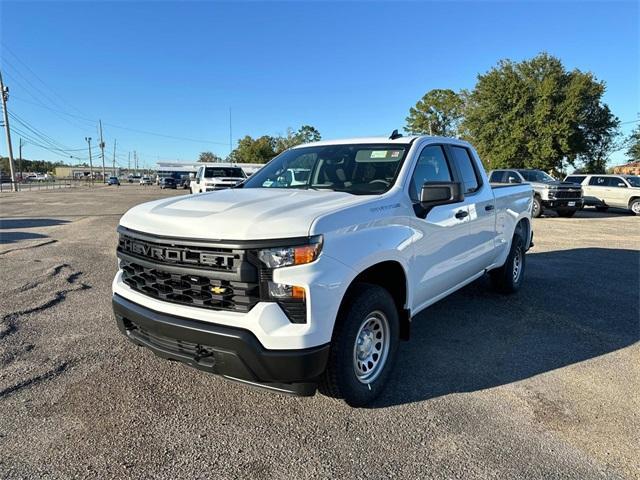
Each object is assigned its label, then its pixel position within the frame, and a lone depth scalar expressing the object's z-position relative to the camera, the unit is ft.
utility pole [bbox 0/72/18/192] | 141.59
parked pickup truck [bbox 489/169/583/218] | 58.18
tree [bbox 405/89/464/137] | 208.53
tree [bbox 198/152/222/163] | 449.48
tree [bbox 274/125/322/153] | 321.52
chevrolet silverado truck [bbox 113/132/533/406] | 8.39
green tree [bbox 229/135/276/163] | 301.63
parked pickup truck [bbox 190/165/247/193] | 59.47
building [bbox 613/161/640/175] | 209.67
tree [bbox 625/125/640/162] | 132.16
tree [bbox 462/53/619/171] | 109.40
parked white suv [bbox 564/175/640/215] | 65.21
